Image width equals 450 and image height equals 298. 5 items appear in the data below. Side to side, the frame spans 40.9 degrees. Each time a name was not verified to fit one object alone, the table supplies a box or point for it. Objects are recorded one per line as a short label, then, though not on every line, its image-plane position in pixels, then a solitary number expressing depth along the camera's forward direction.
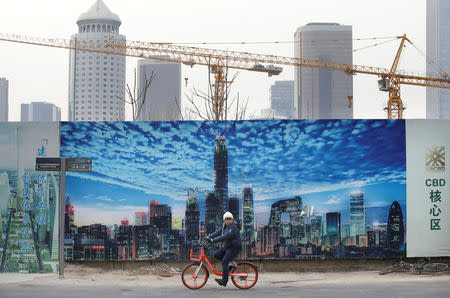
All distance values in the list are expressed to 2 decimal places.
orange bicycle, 12.47
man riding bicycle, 12.41
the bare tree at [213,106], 32.70
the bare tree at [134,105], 34.27
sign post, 13.84
